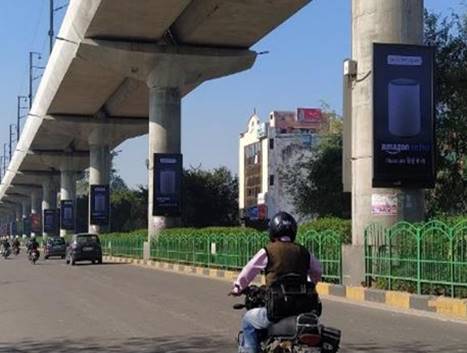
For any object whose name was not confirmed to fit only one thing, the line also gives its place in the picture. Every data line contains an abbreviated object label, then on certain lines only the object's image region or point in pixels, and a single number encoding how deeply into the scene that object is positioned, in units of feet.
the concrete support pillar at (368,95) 58.65
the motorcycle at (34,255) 143.15
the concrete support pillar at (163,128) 134.51
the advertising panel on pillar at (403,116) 56.75
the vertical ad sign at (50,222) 304.09
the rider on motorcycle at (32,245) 144.58
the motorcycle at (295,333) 17.34
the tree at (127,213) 321.52
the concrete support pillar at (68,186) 270.87
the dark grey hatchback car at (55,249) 179.55
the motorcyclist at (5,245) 189.16
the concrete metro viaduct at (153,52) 116.67
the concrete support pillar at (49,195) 339.16
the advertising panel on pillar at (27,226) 394.17
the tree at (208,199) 203.00
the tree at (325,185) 143.84
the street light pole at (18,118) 378.47
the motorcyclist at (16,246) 209.99
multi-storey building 354.13
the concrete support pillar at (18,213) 508.90
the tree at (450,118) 90.33
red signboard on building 396.30
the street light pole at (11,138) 432.17
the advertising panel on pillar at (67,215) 256.32
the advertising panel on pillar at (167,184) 131.03
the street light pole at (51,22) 243.60
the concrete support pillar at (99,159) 210.18
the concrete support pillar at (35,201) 401.08
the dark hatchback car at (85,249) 132.67
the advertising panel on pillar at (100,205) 193.57
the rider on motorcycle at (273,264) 18.97
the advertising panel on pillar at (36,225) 362.20
